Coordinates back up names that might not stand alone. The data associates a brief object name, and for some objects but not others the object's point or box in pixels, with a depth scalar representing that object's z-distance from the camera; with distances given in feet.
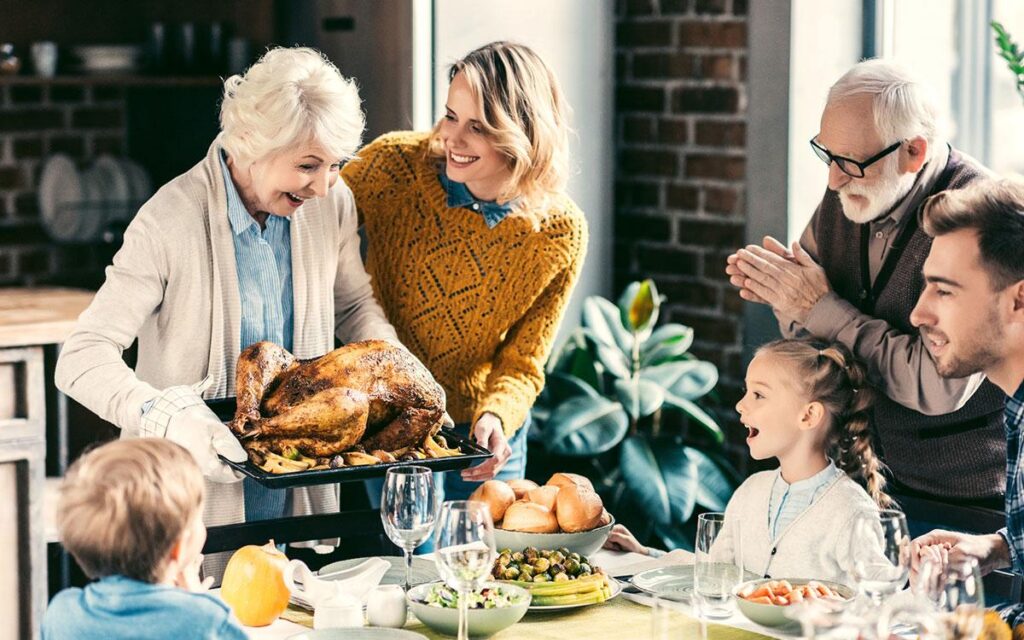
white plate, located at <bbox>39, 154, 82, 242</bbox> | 14.07
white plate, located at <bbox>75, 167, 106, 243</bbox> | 14.16
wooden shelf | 13.04
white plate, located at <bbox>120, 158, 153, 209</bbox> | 14.40
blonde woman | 9.04
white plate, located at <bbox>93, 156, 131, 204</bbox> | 14.26
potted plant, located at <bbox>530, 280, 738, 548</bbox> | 11.90
